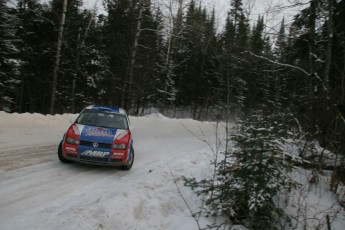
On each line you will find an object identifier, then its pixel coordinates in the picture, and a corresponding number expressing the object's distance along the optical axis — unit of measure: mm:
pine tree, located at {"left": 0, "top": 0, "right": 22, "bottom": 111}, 23661
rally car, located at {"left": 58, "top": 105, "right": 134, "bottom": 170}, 8039
